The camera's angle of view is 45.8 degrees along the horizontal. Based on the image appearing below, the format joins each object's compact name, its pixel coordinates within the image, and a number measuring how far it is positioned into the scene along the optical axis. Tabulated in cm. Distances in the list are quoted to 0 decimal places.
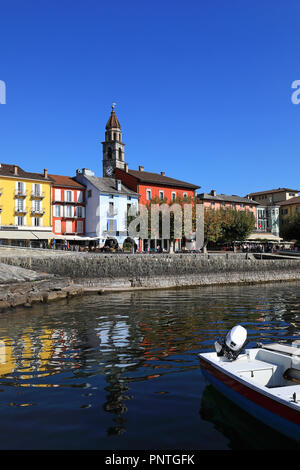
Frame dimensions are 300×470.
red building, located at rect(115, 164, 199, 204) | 6062
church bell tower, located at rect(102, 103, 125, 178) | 7612
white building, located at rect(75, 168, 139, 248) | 5566
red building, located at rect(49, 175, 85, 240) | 5519
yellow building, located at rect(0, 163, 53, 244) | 4931
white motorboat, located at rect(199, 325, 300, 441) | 546
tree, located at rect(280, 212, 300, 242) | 6744
